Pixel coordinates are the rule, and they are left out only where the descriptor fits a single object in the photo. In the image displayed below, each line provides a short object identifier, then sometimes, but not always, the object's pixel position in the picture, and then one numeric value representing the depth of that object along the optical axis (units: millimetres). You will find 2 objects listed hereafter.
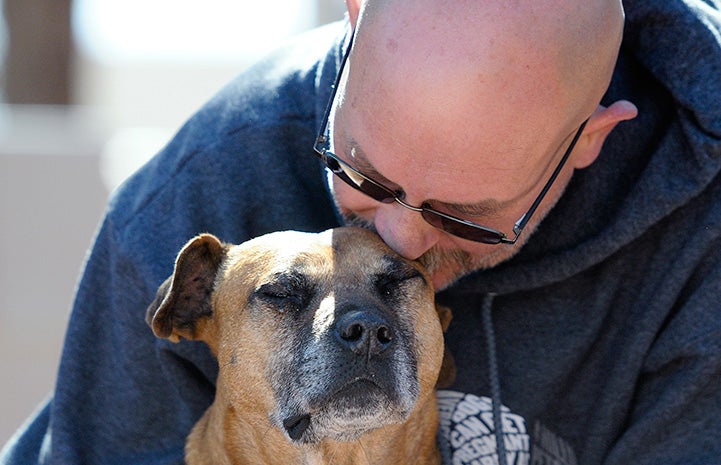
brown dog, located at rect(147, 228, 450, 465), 2846
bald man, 2957
